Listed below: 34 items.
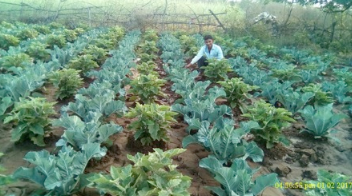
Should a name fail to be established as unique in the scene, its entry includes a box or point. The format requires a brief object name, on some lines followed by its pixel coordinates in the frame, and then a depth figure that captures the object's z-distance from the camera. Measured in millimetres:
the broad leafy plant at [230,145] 3262
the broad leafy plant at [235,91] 5004
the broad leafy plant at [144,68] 6352
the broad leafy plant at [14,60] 6191
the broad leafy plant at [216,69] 6617
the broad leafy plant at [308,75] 7027
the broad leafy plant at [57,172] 2588
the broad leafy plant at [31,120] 3543
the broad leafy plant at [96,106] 4055
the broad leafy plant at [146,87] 4859
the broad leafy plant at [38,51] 7375
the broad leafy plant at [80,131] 3236
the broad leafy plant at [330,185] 2490
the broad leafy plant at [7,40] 8664
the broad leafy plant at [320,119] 4180
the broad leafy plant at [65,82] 5082
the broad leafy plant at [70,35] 10984
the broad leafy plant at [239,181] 2576
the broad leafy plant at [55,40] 9227
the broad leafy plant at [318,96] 5250
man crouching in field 7375
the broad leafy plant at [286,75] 6789
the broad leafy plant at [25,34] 10344
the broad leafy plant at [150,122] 3539
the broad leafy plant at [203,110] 4119
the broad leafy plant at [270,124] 3844
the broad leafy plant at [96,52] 7555
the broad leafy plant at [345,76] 6636
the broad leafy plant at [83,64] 6414
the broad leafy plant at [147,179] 2285
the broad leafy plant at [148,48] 9352
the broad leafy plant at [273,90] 5399
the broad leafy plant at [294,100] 4855
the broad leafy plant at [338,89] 5920
